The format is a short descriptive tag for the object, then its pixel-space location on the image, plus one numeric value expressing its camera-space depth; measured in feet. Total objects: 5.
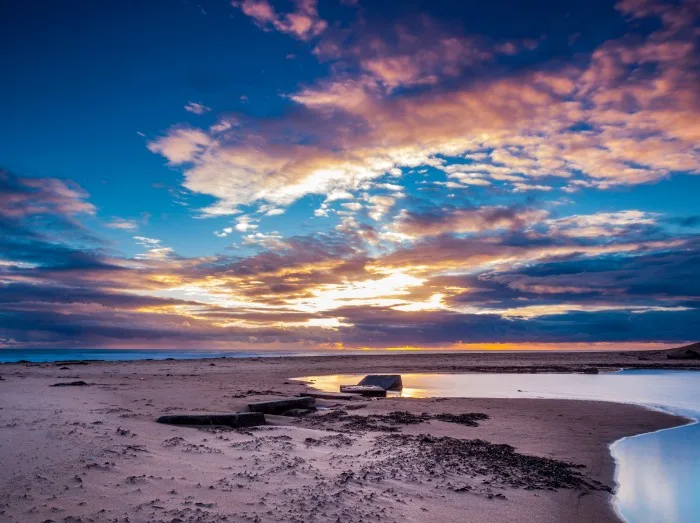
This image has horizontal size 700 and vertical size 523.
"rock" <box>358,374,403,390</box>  72.13
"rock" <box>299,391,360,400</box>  58.49
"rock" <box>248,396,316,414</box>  43.24
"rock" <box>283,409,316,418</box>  43.70
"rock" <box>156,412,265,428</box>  33.60
